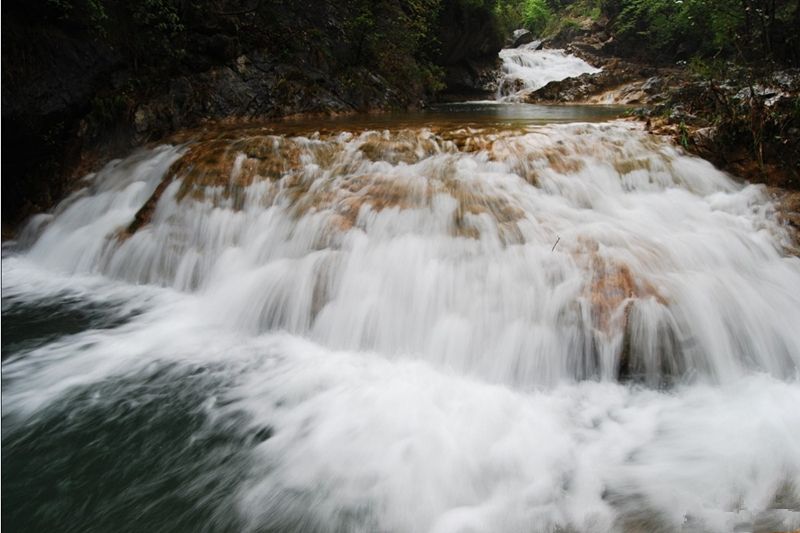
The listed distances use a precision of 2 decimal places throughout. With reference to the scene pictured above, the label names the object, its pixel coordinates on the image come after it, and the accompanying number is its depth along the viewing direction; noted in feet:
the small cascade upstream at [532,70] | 55.21
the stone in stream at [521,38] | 98.12
